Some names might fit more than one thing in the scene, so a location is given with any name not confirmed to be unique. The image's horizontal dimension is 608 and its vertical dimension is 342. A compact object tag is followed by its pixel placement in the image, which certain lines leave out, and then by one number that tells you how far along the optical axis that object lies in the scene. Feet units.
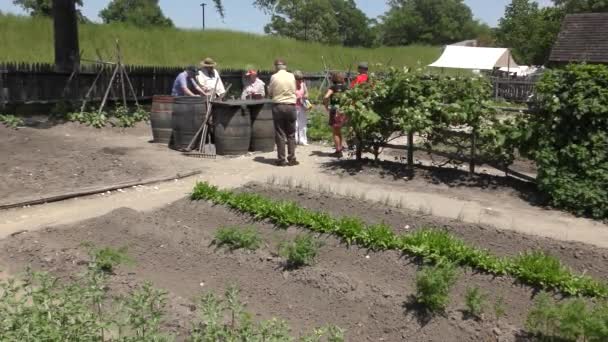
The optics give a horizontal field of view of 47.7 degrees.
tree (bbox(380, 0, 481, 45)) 362.74
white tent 121.70
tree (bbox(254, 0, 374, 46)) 277.44
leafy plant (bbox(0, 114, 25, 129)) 48.21
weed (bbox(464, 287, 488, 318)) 16.57
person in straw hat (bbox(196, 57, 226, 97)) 43.60
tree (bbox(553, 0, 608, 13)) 172.04
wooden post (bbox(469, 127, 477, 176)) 31.76
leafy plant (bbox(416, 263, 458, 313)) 16.65
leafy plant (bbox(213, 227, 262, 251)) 21.36
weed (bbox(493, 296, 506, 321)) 16.51
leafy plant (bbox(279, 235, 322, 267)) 19.62
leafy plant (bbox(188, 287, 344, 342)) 12.12
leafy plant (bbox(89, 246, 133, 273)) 19.48
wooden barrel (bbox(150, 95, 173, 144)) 44.38
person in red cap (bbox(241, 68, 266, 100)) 45.39
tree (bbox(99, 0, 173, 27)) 237.14
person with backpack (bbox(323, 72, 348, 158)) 38.70
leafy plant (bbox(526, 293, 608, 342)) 14.11
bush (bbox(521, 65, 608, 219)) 26.61
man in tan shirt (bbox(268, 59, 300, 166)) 35.94
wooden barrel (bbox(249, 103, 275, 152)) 41.68
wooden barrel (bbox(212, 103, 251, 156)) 40.01
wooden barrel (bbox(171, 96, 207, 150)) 40.96
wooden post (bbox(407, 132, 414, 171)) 32.96
